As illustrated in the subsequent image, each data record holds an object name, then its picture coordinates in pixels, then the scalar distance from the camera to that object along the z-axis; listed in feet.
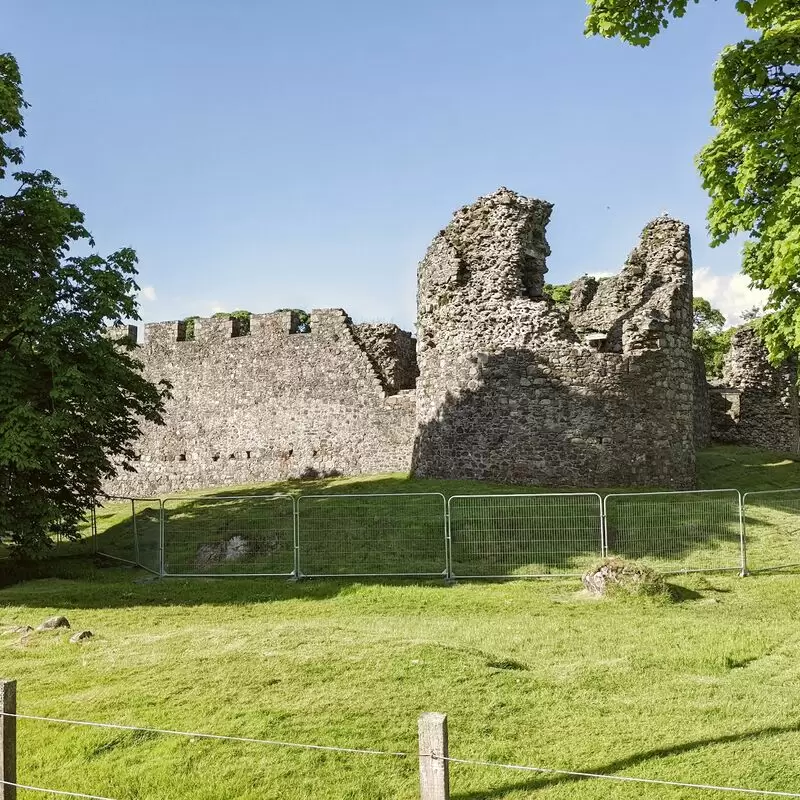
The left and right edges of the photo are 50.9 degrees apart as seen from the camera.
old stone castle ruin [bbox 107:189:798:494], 58.08
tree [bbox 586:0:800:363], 35.19
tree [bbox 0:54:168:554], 43.73
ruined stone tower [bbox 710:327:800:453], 87.66
